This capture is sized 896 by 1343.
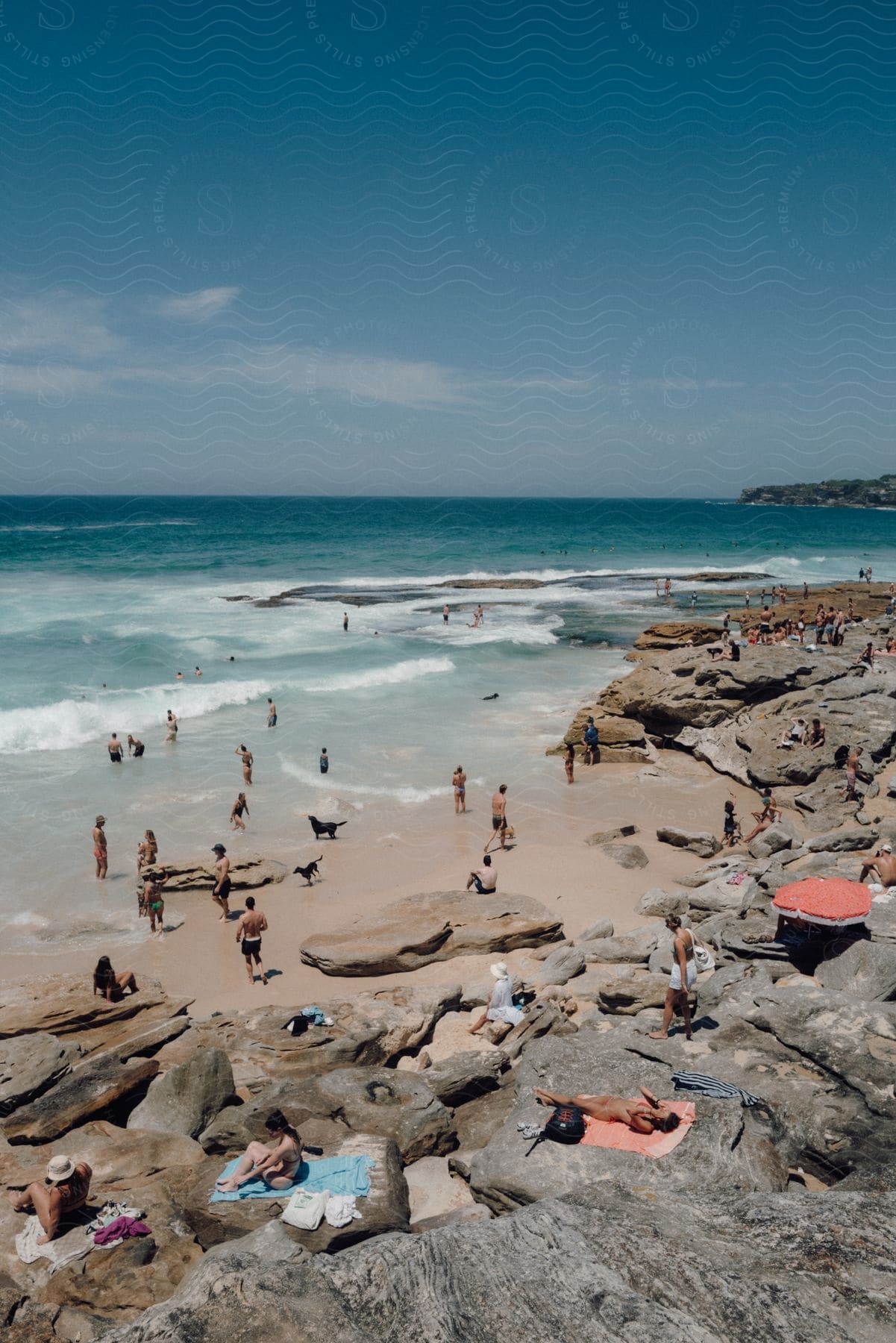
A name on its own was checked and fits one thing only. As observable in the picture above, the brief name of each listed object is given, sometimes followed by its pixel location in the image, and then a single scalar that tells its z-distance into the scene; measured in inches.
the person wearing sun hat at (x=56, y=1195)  259.9
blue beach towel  266.4
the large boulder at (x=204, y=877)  646.5
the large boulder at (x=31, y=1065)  354.9
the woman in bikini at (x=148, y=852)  673.3
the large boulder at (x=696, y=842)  681.6
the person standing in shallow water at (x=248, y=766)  874.1
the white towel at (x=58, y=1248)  249.1
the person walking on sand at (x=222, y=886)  609.9
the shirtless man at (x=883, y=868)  457.1
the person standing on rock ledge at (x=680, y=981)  344.5
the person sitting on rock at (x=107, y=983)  459.8
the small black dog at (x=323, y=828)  736.3
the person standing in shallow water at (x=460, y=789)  788.0
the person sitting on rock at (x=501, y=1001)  418.6
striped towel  282.0
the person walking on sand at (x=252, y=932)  513.3
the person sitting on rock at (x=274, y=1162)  272.7
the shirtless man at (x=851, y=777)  689.6
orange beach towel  263.7
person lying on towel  272.2
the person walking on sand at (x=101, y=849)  669.9
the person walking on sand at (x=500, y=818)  720.3
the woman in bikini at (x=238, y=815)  770.8
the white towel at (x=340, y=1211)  249.3
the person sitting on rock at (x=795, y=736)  818.2
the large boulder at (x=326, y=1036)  382.9
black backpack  274.2
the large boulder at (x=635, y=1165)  246.4
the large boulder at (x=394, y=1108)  311.1
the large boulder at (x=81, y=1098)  329.7
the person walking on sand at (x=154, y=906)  591.5
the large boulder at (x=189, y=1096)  335.3
